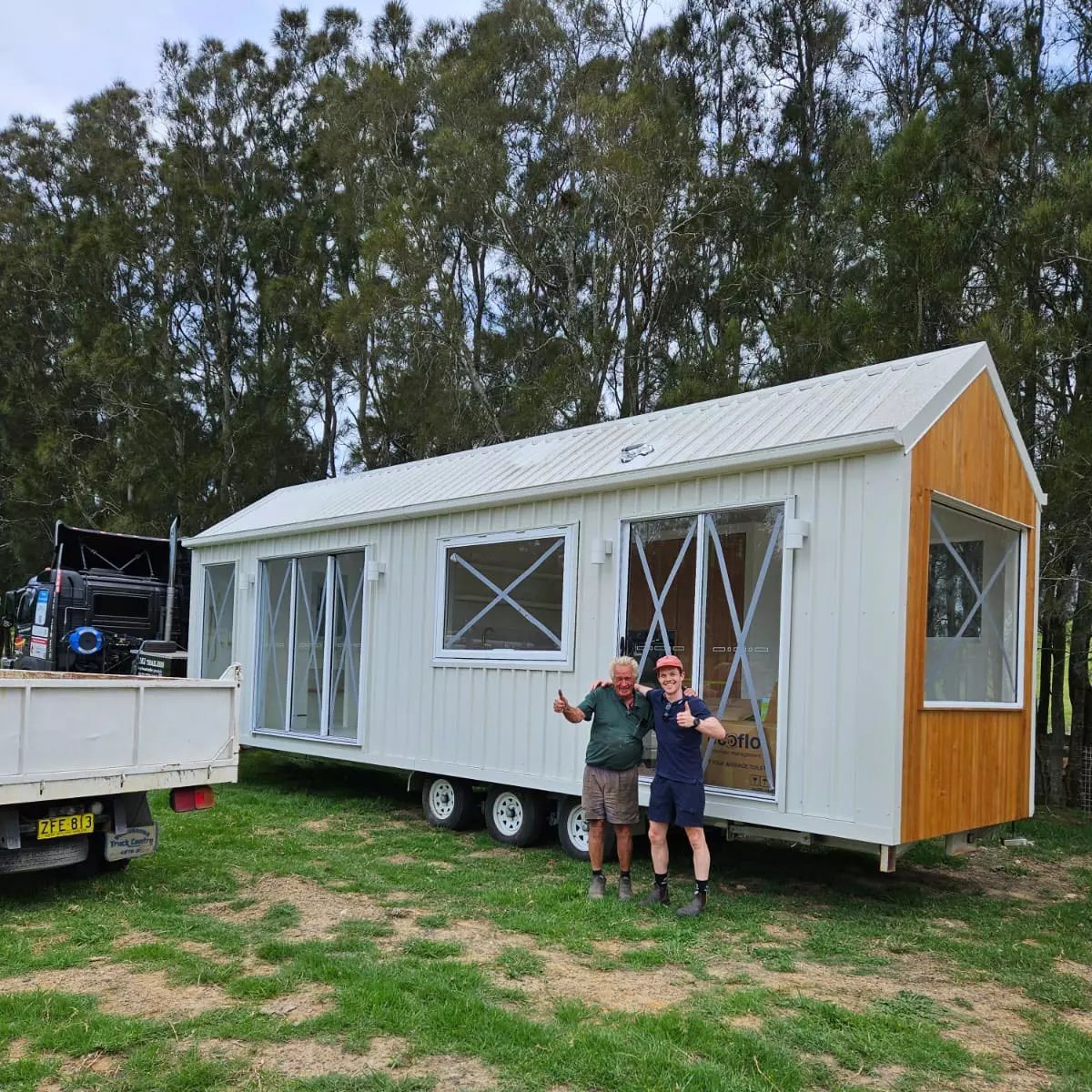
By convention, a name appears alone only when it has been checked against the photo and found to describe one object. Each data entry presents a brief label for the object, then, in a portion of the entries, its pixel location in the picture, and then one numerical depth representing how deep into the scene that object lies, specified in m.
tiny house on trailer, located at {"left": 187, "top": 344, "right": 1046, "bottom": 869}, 6.23
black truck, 14.24
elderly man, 6.64
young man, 6.30
